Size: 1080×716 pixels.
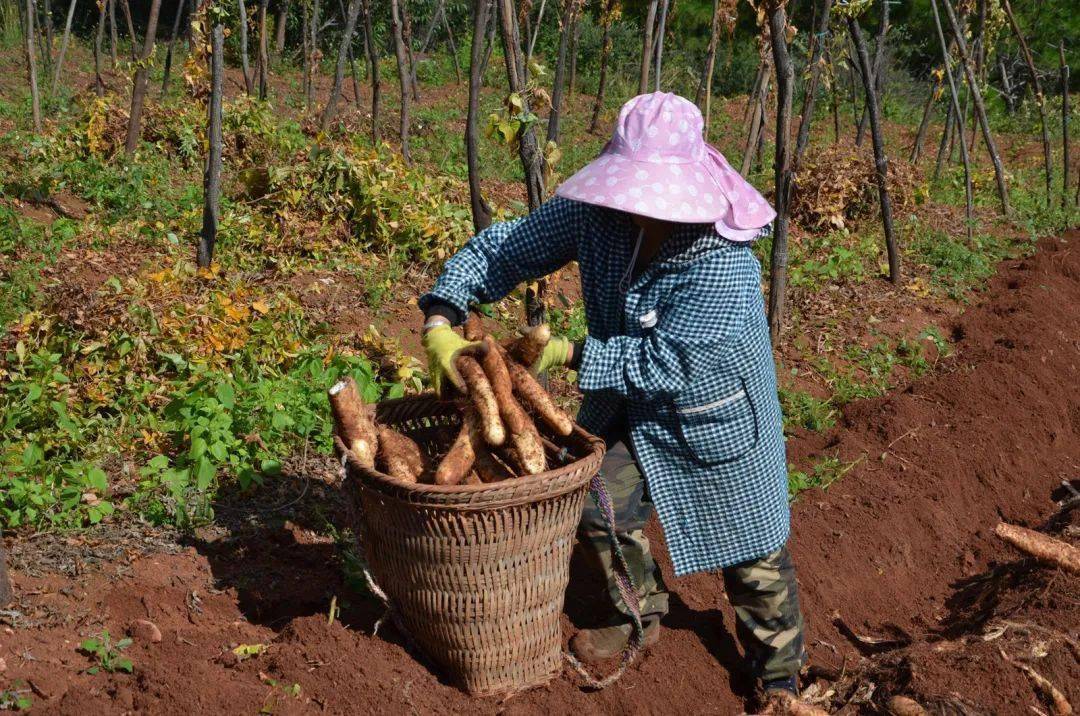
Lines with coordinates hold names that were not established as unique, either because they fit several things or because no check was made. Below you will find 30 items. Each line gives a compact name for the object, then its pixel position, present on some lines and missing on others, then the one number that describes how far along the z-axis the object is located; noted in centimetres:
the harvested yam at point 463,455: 282
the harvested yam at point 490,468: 300
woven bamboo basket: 264
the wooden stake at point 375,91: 871
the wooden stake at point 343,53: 930
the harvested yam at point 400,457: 289
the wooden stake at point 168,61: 1081
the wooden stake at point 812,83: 572
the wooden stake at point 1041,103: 1009
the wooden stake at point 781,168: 496
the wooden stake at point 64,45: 1018
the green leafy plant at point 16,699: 255
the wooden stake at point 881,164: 739
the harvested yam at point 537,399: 293
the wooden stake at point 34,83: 810
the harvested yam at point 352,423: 283
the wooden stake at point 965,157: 919
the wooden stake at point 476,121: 464
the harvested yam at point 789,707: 307
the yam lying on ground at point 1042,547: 398
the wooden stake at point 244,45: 857
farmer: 270
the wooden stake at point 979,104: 870
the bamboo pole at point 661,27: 802
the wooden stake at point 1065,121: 1047
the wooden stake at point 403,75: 862
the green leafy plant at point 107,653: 283
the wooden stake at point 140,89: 720
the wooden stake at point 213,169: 555
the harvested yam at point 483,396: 282
